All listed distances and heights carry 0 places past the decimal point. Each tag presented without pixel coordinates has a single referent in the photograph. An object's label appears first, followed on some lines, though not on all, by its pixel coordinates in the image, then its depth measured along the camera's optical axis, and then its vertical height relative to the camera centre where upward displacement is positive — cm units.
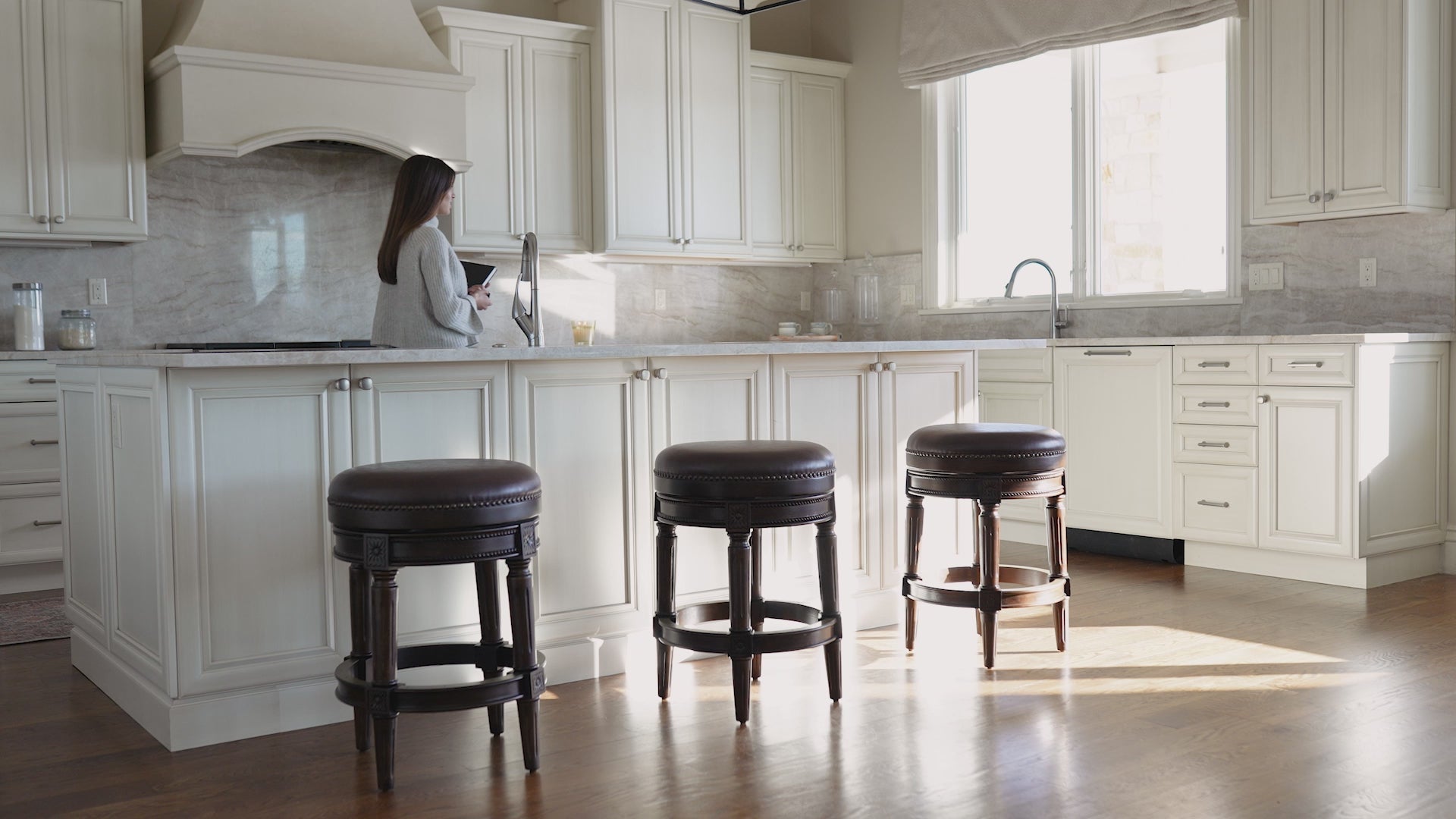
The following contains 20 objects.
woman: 326 +22
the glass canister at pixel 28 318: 474 +17
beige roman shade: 499 +138
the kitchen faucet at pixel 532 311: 319 +11
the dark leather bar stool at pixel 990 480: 316 -34
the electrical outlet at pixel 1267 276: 480 +25
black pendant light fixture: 346 +97
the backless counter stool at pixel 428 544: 235 -36
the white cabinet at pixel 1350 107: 422 +81
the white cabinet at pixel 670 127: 573 +106
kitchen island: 269 -31
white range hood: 454 +104
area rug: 389 -84
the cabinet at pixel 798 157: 641 +100
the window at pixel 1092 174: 507 +75
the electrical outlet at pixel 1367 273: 454 +24
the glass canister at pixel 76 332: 478 +11
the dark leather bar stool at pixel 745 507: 274 -35
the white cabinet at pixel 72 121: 456 +89
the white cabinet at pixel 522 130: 537 +99
